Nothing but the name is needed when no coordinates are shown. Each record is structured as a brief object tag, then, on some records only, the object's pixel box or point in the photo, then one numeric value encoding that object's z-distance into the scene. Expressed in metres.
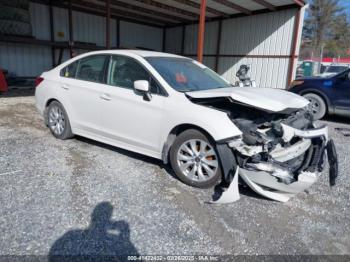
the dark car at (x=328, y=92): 7.06
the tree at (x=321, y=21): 37.25
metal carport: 12.27
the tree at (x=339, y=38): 40.44
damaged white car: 2.95
